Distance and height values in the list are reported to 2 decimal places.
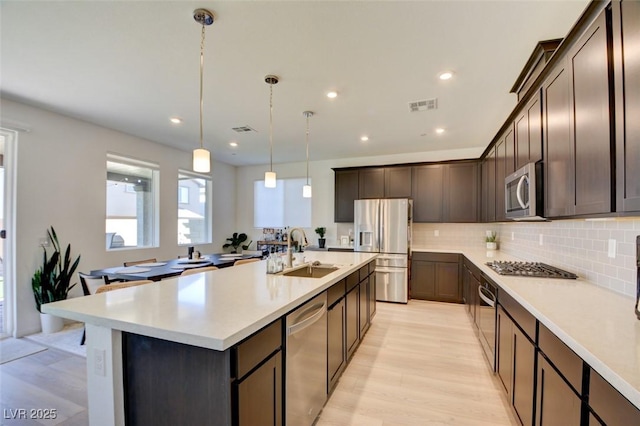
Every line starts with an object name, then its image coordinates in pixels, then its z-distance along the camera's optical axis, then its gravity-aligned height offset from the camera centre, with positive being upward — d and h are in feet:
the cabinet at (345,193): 19.06 +1.58
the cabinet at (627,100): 3.72 +1.58
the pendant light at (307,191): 12.91 +1.15
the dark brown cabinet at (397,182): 17.78 +2.17
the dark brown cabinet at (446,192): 16.53 +1.45
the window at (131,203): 14.97 +0.73
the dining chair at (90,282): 9.94 -2.32
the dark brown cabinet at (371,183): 18.38 +2.19
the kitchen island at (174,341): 3.74 -1.76
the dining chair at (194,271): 8.90 -1.73
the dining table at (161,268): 9.85 -2.01
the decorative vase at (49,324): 11.60 -4.33
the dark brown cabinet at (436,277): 15.83 -3.37
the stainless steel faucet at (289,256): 8.87 -1.22
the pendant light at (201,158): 7.45 +1.53
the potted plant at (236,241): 22.85 -1.95
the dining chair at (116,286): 7.31 -1.78
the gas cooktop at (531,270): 7.64 -1.53
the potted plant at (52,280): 11.46 -2.56
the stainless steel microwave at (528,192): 6.96 +0.63
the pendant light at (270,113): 9.05 +4.30
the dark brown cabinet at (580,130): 4.39 +1.56
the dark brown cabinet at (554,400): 3.87 -2.70
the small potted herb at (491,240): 15.64 -1.29
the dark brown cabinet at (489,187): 12.42 +1.40
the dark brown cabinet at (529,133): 7.07 +2.25
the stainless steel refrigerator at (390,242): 16.19 -1.48
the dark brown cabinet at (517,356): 5.39 -3.00
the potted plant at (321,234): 20.01 -1.22
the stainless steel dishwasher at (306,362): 5.23 -2.94
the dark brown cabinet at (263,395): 3.94 -2.65
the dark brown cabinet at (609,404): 2.78 -1.96
